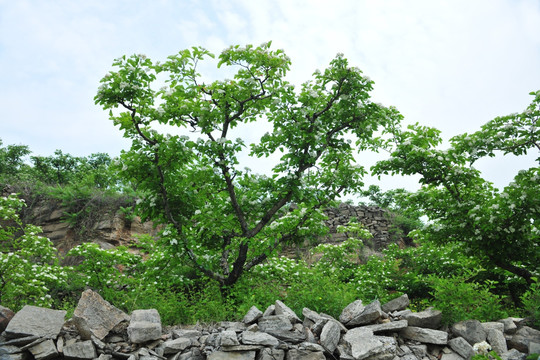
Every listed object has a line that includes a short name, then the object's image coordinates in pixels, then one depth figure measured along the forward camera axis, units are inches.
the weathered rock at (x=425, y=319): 207.0
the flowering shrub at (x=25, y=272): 281.4
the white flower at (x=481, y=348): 176.0
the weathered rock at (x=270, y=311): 203.7
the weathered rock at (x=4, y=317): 203.4
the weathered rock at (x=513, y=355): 187.3
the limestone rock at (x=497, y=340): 195.3
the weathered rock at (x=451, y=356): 194.2
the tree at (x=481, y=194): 254.5
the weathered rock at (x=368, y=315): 200.4
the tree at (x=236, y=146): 261.6
